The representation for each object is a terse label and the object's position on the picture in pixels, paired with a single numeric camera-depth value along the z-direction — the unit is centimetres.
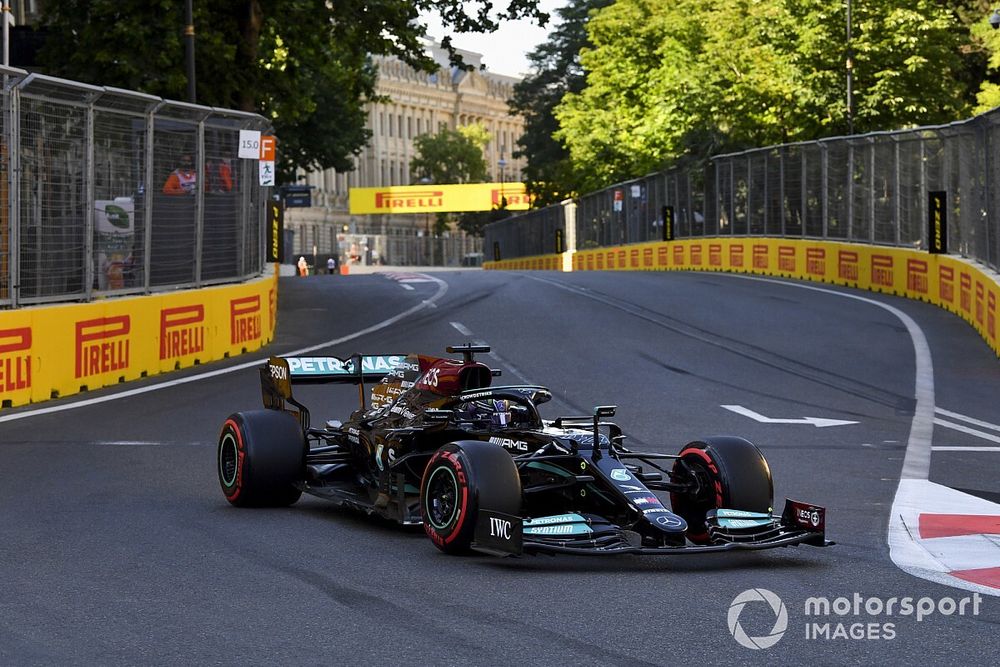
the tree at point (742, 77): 5047
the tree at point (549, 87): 9212
